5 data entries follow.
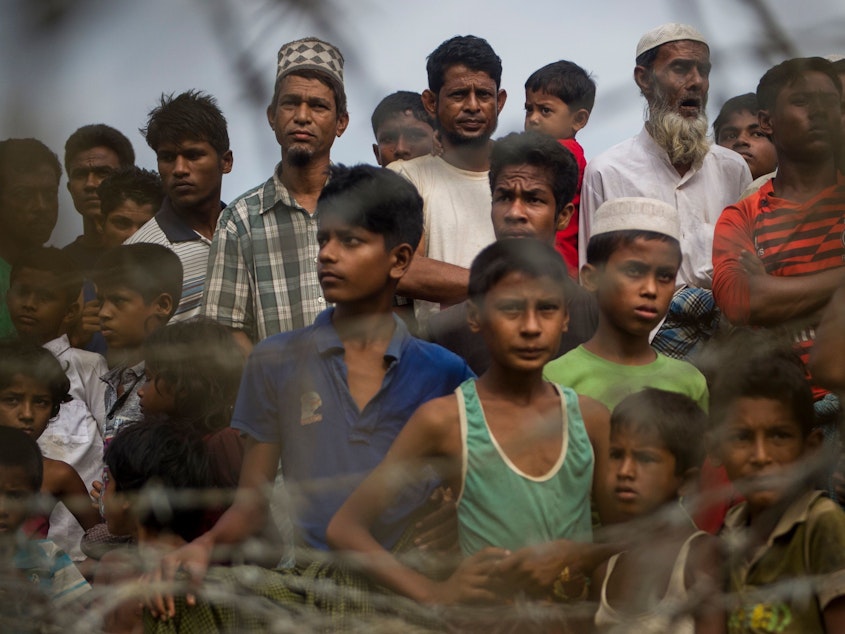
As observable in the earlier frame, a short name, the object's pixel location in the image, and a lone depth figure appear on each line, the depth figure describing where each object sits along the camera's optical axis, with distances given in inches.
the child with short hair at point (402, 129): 132.0
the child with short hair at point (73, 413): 81.9
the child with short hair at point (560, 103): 115.9
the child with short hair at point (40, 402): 100.3
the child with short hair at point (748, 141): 127.2
